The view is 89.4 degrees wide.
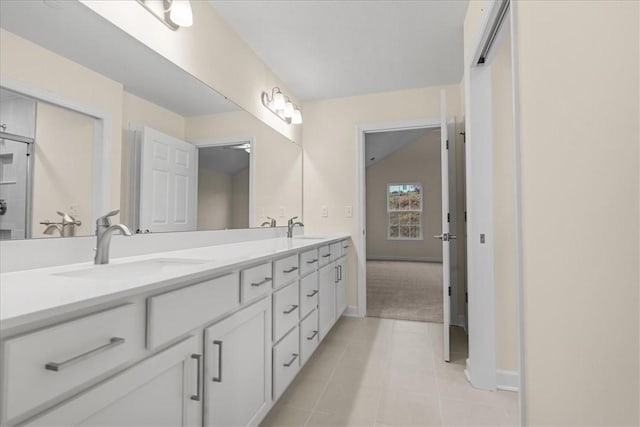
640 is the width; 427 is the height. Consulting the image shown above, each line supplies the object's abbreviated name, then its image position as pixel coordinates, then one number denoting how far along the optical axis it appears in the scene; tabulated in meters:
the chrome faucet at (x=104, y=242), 1.17
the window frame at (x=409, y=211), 8.02
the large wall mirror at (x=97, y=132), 1.07
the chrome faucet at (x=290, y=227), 3.13
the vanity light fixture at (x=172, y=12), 1.64
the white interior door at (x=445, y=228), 2.27
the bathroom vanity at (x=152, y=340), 0.60
